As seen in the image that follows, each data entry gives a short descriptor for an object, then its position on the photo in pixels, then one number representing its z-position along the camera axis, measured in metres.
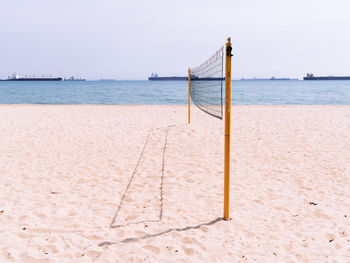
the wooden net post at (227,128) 3.43
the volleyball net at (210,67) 4.38
